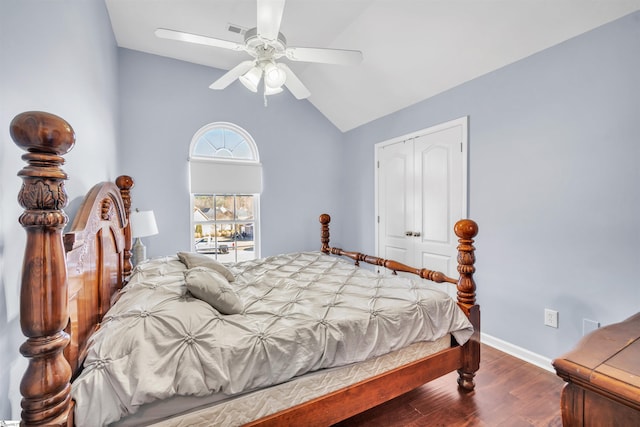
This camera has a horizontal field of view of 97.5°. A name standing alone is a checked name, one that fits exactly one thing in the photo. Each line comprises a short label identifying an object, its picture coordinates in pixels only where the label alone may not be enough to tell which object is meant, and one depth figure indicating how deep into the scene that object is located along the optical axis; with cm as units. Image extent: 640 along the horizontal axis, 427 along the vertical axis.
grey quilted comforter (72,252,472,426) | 99
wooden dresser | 70
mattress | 106
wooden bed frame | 64
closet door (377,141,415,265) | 350
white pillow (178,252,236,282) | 202
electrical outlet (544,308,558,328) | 221
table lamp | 265
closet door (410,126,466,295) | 294
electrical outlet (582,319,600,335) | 199
